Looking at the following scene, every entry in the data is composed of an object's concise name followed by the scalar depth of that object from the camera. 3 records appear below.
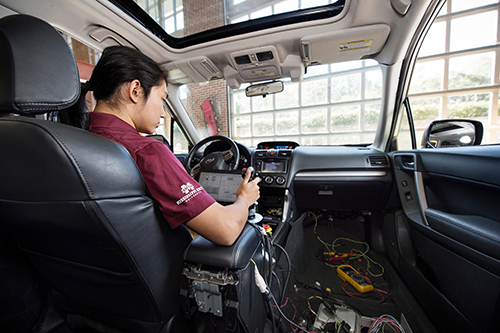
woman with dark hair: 0.74
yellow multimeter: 1.86
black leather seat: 0.52
